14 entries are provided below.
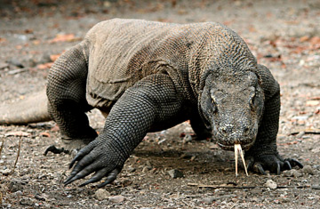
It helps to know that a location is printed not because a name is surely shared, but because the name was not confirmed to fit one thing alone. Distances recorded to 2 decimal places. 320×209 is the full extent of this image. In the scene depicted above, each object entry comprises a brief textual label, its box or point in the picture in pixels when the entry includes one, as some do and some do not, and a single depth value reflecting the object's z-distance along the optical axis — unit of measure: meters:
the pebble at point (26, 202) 6.64
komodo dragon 7.14
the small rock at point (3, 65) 17.20
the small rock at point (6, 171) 8.18
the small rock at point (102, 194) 7.26
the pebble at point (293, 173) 8.25
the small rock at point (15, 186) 7.18
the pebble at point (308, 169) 8.34
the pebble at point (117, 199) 7.16
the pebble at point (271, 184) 7.65
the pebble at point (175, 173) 8.37
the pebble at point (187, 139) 11.26
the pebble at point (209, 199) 7.04
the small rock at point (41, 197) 6.99
